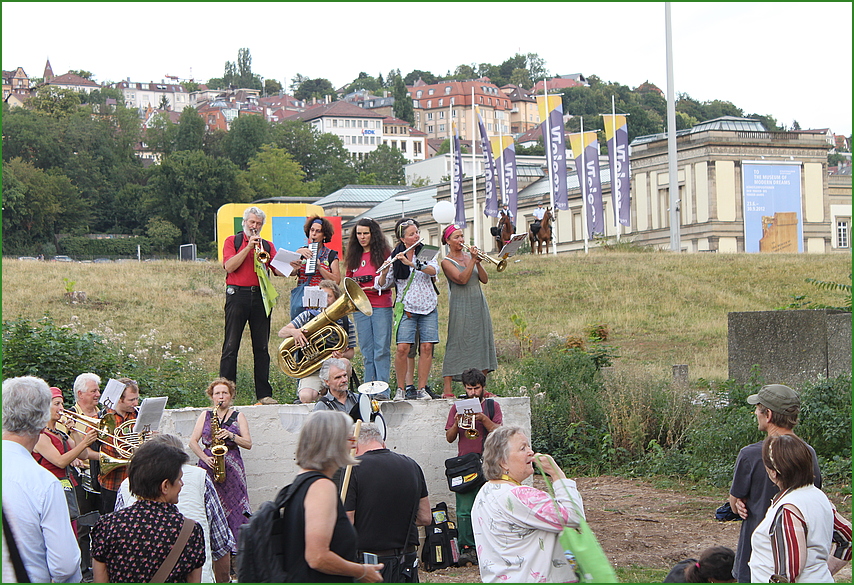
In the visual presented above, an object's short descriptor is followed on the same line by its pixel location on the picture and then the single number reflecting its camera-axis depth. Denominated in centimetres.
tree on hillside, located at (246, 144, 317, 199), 9806
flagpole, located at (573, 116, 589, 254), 4169
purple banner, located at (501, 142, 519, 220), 4444
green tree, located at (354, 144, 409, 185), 11850
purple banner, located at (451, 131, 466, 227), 4338
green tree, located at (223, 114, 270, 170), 11138
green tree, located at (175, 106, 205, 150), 11094
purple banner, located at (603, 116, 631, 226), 4116
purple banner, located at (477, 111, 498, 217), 4269
